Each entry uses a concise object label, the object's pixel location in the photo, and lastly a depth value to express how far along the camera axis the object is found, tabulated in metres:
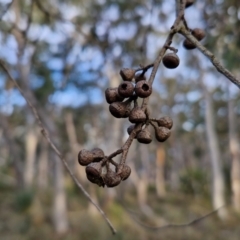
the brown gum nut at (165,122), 0.16
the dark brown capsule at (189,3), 0.23
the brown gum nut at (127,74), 0.17
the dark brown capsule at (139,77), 0.17
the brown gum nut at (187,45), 0.22
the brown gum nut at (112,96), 0.16
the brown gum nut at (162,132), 0.16
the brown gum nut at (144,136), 0.15
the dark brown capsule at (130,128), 0.16
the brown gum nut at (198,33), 0.24
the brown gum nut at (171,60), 0.18
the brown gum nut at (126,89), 0.16
